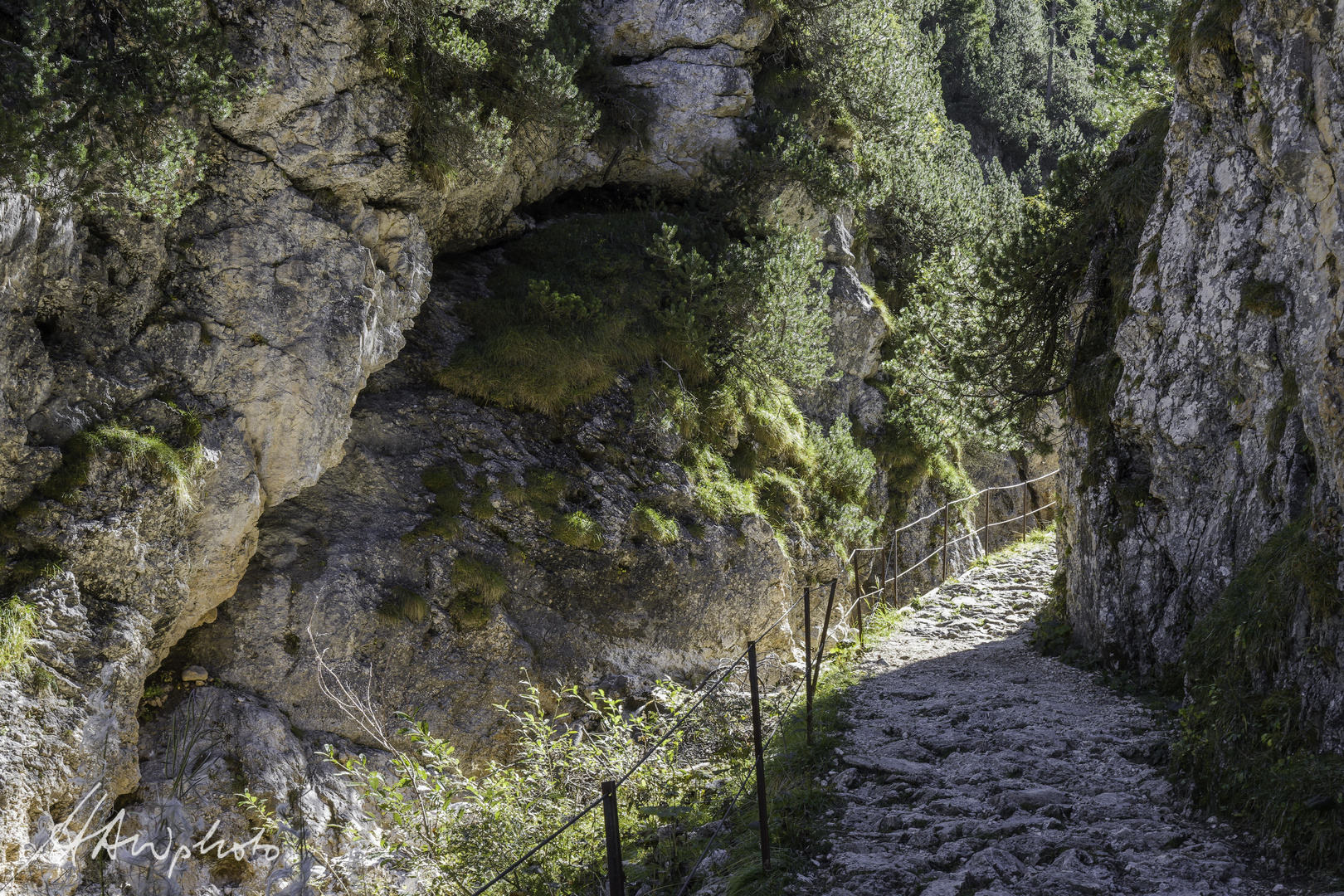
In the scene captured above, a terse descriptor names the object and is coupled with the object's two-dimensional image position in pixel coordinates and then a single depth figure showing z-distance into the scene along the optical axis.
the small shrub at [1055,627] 10.73
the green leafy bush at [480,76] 10.80
